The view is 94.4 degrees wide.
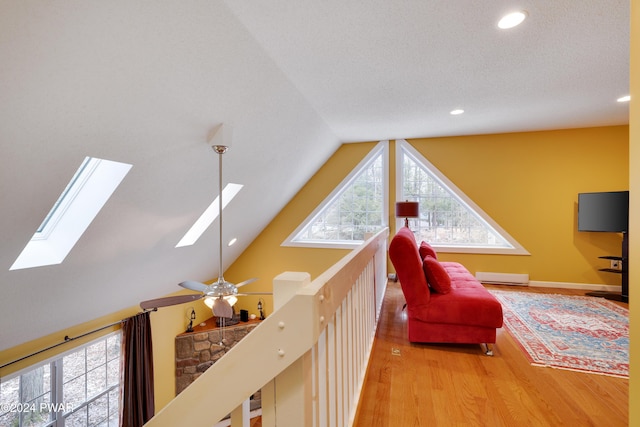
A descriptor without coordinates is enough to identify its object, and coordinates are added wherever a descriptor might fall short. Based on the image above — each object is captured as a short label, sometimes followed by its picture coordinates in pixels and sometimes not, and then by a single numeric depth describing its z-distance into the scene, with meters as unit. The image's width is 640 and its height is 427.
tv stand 3.73
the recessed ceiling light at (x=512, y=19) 1.93
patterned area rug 2.25
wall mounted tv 3.83
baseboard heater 4.58
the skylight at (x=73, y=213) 2.37
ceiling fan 2.34
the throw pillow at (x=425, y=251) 3.20
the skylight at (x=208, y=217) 3.85
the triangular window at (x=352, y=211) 5.35
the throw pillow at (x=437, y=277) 2.49
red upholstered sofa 2.35
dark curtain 3.88
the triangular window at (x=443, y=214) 4.86
